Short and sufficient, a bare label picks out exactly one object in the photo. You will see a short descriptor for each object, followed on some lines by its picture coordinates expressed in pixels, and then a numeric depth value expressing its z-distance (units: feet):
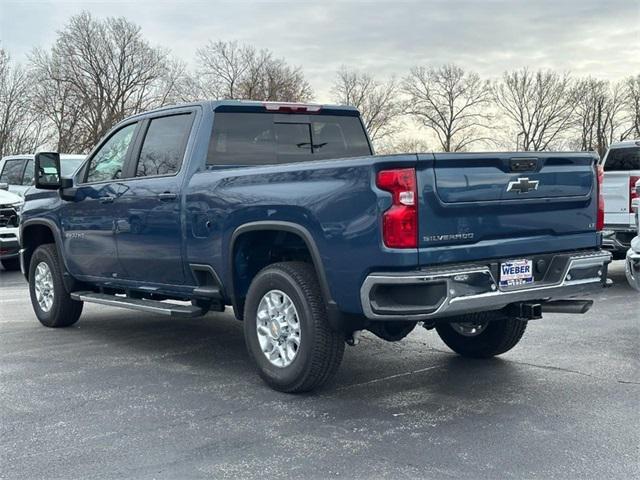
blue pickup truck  13.94
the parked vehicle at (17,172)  49.01
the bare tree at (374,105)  189.37
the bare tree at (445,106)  193.06
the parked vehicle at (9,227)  40.52
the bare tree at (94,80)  154.30
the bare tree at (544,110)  199.82
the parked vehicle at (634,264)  20.80
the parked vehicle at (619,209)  31.19
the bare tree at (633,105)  190.19
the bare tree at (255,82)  171.94
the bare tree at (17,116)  144.56
